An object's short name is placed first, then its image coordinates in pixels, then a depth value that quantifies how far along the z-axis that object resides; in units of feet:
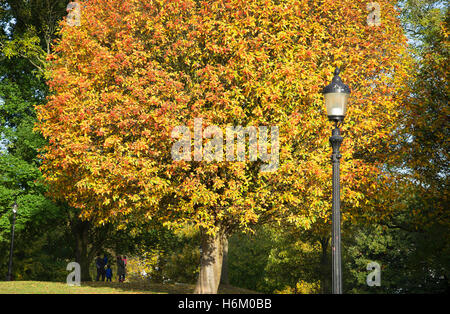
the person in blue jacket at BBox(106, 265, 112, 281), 105.29
